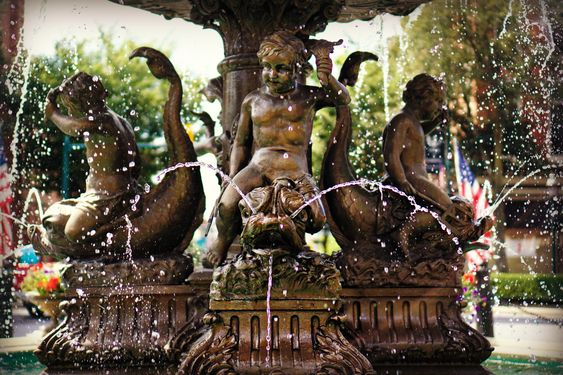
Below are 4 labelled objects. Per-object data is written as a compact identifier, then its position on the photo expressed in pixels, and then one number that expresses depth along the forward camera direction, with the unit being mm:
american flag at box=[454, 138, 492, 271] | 12289
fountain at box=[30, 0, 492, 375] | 5871
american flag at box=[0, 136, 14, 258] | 13279
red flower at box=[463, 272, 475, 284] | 11759
